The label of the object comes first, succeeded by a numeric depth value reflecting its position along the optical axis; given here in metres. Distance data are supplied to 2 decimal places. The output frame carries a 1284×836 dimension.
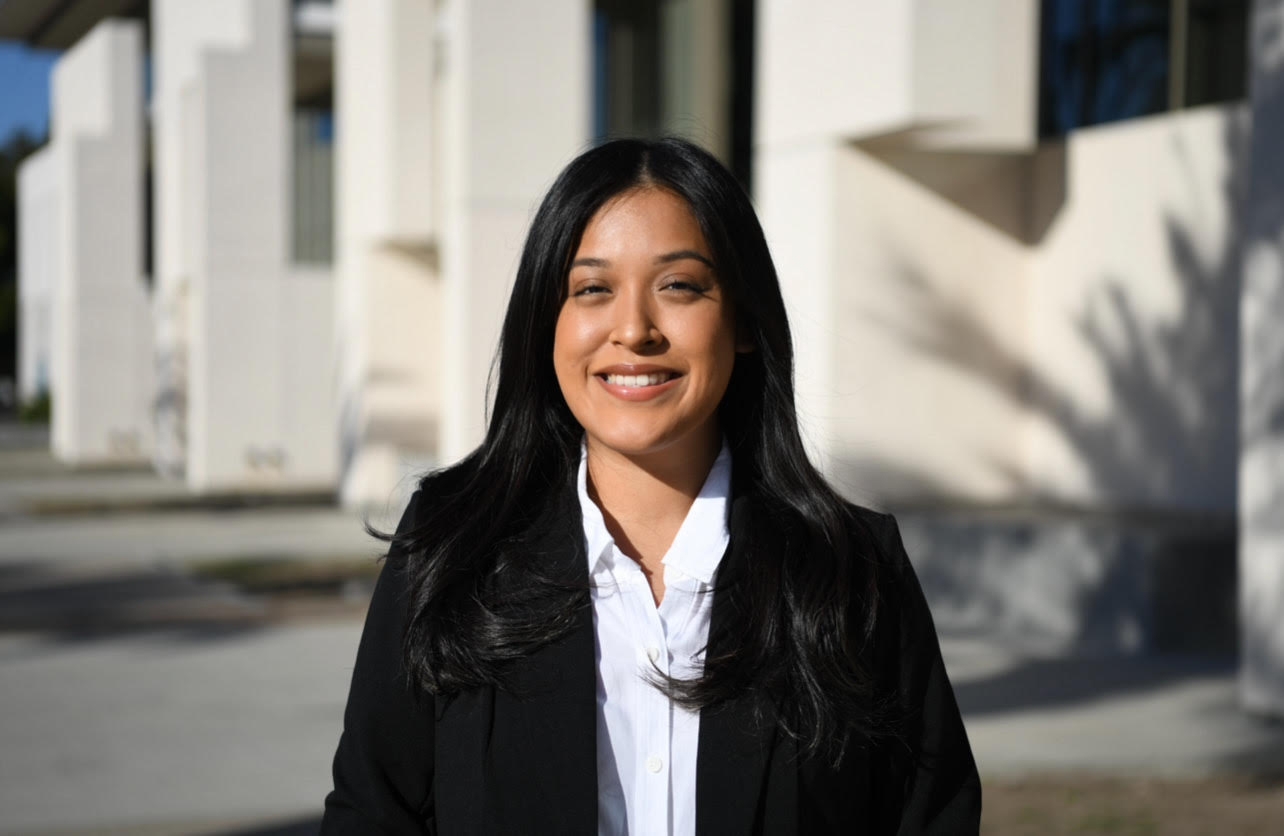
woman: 2.31
